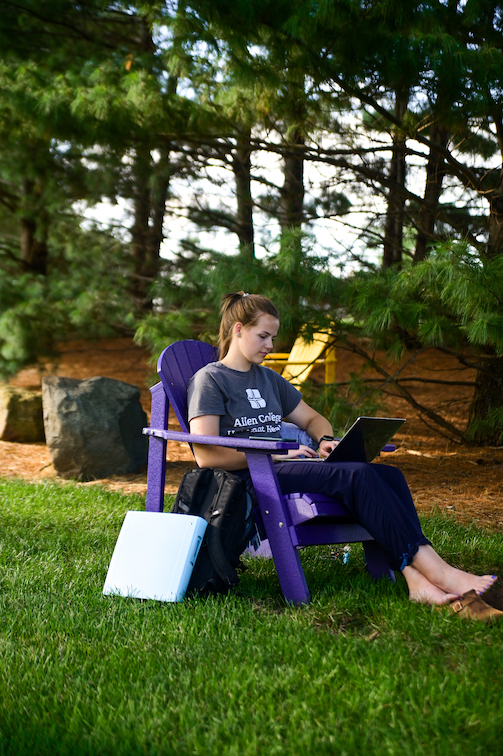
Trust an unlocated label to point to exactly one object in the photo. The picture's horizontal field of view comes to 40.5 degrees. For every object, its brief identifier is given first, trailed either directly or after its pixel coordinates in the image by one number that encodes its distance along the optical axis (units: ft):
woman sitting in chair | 7.86
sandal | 7.22
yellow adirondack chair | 19.38
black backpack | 8.31
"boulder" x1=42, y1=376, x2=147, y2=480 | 18.10
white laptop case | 8.21
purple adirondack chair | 8.15
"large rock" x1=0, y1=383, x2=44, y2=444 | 23.09
